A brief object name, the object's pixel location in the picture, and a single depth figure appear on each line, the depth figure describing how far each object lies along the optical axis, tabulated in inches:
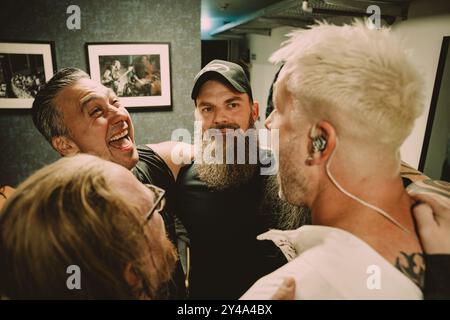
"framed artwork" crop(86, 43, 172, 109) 95.5
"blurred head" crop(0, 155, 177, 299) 21.5
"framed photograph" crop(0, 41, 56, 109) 89.0
